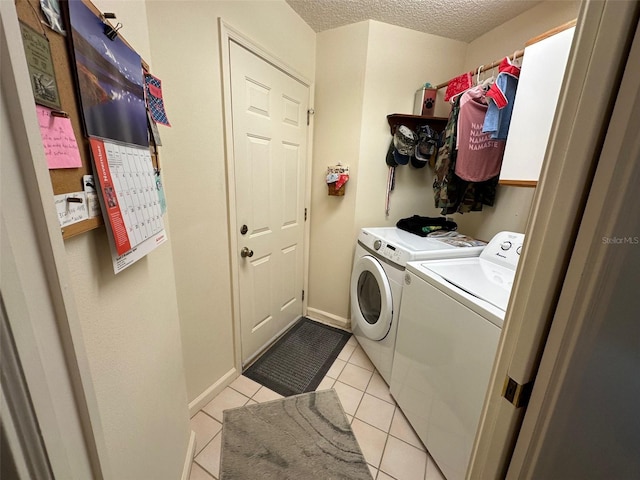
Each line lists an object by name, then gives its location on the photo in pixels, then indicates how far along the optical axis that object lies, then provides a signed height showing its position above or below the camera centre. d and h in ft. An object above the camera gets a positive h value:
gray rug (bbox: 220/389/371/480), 3.95 -4.48
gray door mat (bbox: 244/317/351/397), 5.63 -4.48
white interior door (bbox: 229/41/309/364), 4.97 -0.37
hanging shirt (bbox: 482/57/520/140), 4.50 +1.43
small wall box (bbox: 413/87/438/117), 6.42 +1.94
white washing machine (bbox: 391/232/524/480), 3.08 -2.22
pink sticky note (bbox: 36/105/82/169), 1.40 +0.13
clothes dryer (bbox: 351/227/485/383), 4.94 -2.04
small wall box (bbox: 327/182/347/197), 6.80 -0.37
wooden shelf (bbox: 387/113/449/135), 6.36 +1.46
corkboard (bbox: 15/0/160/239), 1.36 +0.42
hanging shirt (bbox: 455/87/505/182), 5.08 +0.74
